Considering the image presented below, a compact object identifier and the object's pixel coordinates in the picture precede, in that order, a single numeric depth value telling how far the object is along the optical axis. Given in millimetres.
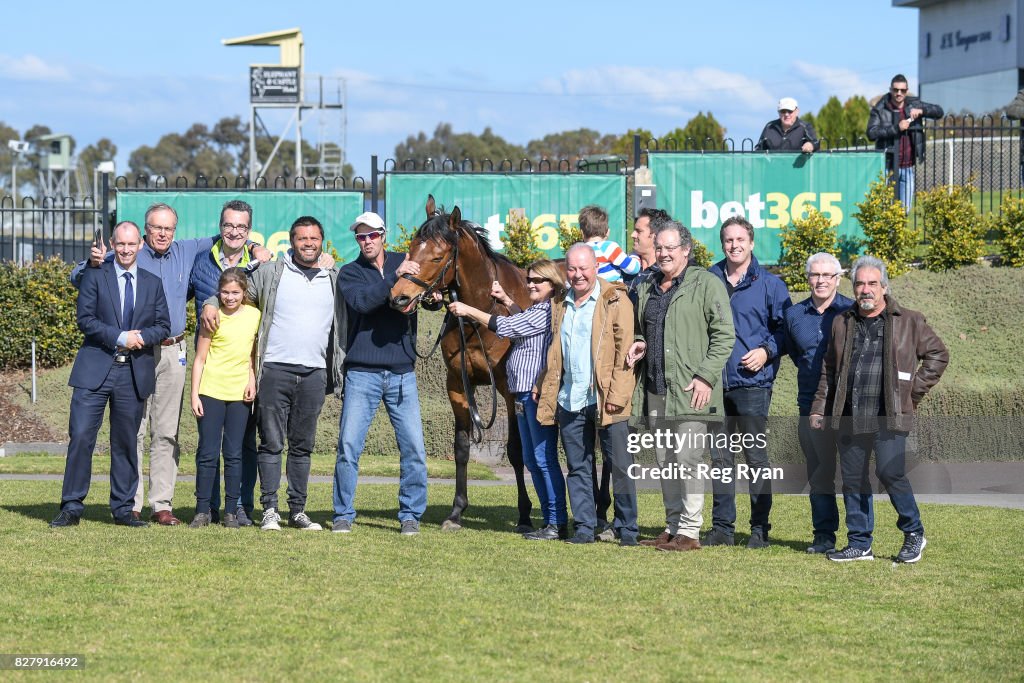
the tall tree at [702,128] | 55769
